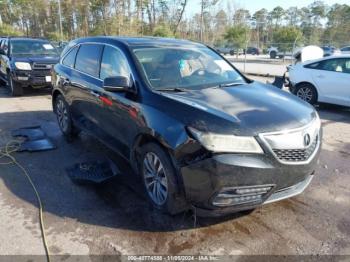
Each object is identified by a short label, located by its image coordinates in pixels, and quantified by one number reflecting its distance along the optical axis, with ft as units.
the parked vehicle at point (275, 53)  117.67
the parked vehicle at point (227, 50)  139.33
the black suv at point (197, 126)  9.16
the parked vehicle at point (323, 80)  26.86
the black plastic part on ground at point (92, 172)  13.41
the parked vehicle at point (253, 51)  156.18
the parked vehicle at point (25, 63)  31.76
